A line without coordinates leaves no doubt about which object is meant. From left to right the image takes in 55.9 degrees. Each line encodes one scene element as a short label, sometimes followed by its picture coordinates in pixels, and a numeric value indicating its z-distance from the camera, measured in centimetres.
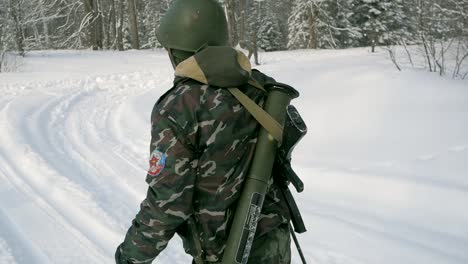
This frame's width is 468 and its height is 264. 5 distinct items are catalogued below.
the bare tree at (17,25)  1789
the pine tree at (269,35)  3609
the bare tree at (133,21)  2255
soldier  150
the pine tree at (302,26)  2853
